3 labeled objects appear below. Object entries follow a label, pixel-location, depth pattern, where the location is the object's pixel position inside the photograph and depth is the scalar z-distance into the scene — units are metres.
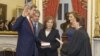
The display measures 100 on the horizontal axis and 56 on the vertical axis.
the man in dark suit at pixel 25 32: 4.95
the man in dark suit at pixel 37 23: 5.57
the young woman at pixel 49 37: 5.50
